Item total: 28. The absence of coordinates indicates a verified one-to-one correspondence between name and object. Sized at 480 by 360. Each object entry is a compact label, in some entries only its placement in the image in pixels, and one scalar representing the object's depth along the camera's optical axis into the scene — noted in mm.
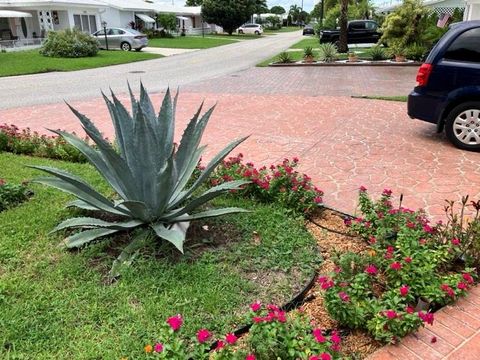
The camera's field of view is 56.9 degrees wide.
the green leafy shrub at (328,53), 20359
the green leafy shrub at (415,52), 19094
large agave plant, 3463
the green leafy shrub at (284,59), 20734
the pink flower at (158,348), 2285
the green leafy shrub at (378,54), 19781
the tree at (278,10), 126275
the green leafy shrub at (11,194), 4719
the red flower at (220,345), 2320
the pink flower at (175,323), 2375
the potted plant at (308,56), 20719
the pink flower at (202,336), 2332
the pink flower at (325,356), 2172
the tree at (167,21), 47250
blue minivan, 6250
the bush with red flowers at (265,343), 2328
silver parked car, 30391
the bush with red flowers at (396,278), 2742
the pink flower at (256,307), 2523
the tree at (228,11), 51688
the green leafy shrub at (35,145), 6605
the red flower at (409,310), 2710
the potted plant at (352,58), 19900
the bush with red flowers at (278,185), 4547
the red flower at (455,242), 3434
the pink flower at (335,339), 2363
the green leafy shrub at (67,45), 25484
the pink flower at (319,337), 2355
